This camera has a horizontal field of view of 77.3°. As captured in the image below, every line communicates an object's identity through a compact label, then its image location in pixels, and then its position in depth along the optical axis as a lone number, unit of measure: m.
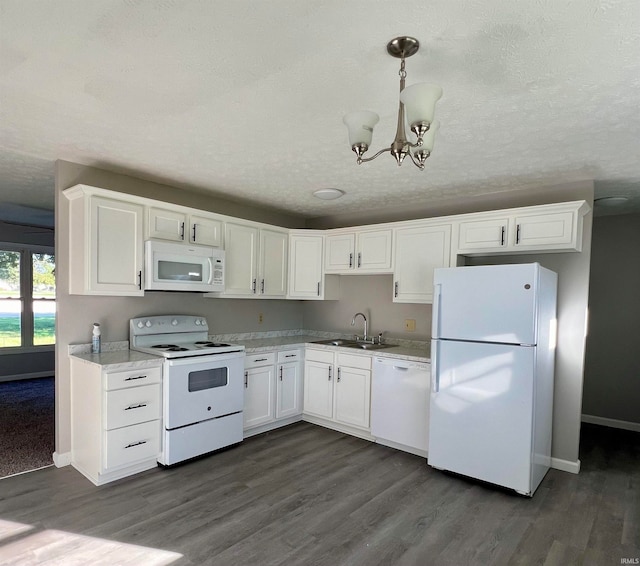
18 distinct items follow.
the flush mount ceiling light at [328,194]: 3.81
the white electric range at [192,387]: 3.13
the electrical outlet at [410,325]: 4.28
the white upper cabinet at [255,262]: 4.05
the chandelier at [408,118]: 1.52
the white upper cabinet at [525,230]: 3.10
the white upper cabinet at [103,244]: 3.02
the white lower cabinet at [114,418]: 2.84
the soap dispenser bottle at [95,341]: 3.21
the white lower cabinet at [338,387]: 3.89
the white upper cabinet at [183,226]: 3.40
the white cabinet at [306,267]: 4.65
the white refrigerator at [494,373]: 2.81
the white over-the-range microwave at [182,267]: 3.30
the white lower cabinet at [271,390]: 3.88
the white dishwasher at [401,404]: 3.47
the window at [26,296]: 6.09
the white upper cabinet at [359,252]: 4.13
